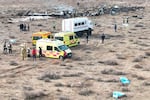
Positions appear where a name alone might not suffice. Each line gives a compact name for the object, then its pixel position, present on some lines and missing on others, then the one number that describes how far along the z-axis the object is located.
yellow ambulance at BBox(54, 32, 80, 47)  38.91
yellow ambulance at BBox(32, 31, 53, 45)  39.68
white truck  45.06
